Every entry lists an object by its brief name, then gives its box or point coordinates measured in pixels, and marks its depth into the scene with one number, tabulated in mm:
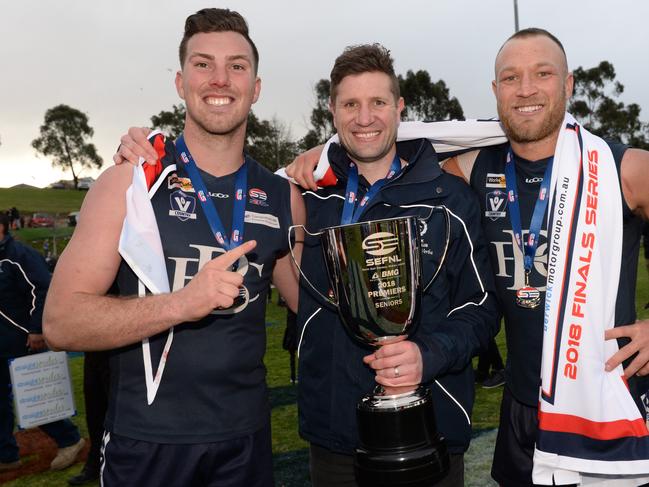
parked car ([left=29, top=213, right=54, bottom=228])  37938
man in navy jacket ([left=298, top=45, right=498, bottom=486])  2270
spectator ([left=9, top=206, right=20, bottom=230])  34062
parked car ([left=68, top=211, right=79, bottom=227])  36844
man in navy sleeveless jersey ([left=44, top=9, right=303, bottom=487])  1959
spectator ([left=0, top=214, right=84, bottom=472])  4910
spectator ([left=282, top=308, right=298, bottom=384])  5884
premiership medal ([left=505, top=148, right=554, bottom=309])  2352
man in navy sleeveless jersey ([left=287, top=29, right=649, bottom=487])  2373
